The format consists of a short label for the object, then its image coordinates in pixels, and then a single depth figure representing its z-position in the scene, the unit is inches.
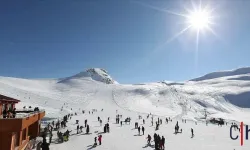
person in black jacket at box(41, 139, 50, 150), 463.0
